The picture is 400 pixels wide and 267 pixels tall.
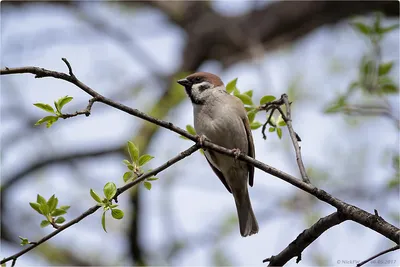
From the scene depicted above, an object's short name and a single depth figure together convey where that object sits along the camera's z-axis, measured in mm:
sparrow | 8781
